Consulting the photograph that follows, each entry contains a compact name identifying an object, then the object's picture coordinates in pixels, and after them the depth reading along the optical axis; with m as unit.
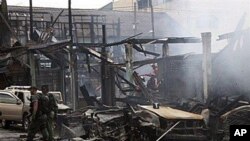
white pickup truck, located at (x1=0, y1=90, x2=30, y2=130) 17.19
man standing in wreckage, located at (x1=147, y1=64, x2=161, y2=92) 19.05
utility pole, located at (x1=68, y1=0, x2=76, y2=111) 19.26
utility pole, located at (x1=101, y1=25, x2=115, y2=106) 18.31
